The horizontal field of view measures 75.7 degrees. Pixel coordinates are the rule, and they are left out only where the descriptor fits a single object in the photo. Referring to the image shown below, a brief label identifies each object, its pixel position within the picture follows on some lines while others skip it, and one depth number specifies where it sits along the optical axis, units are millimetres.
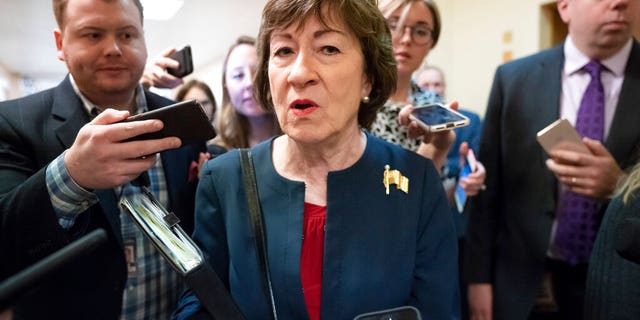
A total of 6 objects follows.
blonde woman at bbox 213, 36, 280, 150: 1717
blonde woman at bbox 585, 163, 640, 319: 946
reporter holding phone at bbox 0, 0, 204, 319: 767
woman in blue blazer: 951
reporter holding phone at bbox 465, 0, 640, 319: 1358
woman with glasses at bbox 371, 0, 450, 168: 1634
